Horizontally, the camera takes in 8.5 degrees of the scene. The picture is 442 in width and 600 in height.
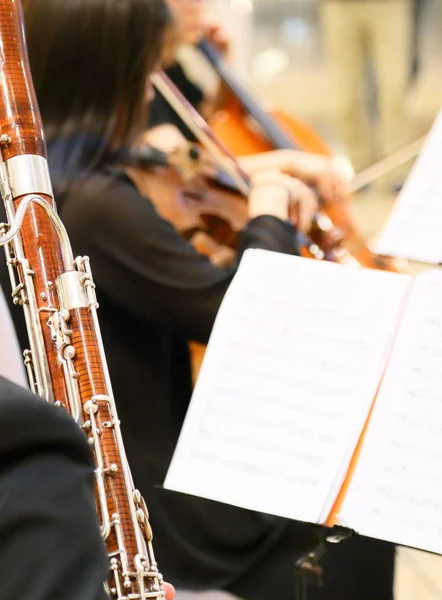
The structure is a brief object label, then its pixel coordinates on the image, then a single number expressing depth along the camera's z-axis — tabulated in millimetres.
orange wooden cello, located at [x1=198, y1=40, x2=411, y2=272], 4200
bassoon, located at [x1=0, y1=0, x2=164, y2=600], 3151
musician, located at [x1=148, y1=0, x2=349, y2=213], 3947
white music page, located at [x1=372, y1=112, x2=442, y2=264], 3411
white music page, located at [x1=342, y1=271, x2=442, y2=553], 3248
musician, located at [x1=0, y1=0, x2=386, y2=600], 3613
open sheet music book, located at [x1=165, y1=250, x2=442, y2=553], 3277
